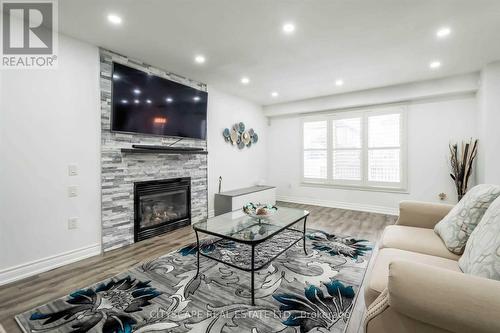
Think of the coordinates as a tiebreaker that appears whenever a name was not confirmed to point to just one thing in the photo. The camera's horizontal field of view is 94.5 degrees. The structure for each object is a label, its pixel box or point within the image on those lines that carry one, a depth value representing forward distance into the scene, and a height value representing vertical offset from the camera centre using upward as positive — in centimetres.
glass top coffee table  214 -65
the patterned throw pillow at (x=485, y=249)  107 -43
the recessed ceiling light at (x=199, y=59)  324 +153
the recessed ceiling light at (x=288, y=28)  246 +151
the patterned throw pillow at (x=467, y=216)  161 -37
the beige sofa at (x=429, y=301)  85 -55
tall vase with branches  397 +5
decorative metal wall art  499 +69
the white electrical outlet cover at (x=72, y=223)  267 -67
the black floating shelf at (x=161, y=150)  308 +23
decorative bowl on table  257 -51
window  476 +36
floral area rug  163 -111
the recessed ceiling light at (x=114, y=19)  231 +150
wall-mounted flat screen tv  303 +90
